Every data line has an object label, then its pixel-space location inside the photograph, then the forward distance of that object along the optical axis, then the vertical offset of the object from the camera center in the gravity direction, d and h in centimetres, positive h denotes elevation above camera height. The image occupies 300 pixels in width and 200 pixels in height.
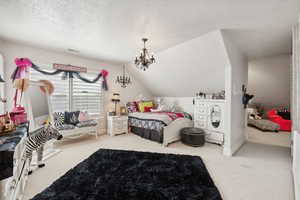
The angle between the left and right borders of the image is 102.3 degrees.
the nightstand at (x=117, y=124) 396 -82
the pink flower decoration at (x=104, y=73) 410 +94
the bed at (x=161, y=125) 324 -72
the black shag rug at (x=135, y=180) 153 -119
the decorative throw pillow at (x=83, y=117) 347 -48
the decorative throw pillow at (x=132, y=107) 457 -25
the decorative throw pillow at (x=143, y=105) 466 -18
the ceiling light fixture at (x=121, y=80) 423 +72
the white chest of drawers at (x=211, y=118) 316 -48
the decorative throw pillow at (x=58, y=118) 310 -48
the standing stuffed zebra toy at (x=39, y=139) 181 -64
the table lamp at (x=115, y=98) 416 +8
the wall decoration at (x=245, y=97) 327 +8
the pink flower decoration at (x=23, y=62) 278 +90
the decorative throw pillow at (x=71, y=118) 334 -49
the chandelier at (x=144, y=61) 243 +81
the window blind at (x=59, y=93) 336 +22
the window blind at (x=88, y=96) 379 +14
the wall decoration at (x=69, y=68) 334 +95
